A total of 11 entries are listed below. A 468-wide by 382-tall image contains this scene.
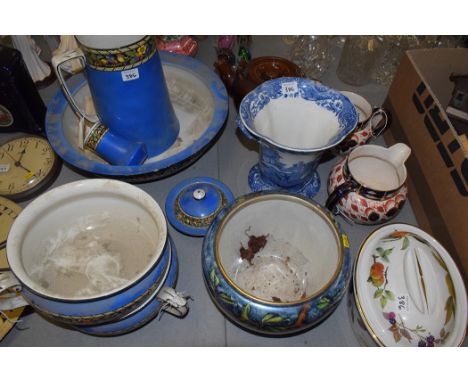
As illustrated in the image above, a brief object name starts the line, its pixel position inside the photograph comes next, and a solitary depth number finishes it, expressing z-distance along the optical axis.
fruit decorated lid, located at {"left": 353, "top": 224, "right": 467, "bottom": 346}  0.56
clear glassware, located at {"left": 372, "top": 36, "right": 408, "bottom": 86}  1.00
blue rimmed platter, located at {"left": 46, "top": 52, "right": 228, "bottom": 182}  0.71
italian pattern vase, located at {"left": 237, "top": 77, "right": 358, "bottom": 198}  0.64
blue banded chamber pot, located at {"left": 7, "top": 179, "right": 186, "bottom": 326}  0.47
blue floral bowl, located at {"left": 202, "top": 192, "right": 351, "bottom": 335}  0.50
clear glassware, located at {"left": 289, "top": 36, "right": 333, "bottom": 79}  1.04
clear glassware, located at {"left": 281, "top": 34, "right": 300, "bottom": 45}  1.11
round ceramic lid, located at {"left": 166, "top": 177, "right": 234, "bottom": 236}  0.70
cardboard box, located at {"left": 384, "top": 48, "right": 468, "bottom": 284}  0.64
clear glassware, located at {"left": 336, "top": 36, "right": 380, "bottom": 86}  0.99
